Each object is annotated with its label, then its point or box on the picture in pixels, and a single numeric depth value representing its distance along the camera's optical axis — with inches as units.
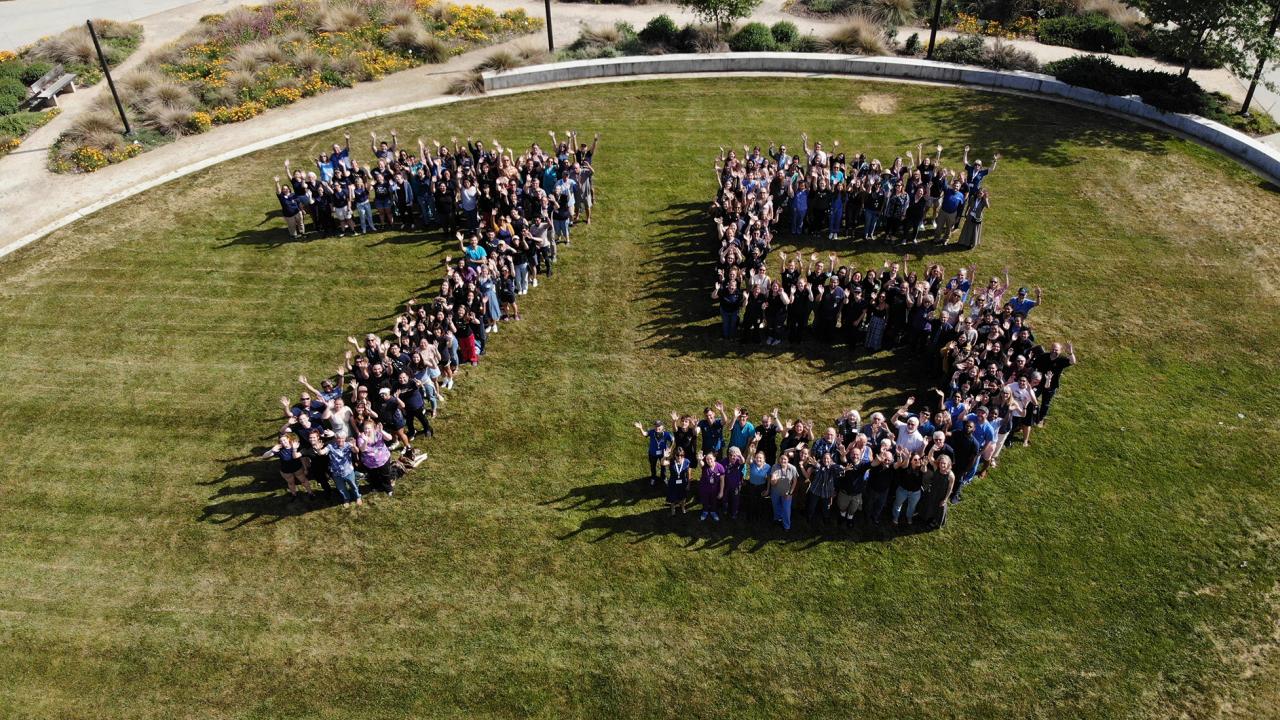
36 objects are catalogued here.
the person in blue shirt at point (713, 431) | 520.7
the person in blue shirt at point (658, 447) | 510.6
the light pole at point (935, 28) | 1013.3
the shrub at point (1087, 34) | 1057.2
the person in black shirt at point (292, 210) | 759.7
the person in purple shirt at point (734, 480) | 488.6
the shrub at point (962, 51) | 1020.5
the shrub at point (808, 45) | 1082.7
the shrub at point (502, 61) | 1050.1
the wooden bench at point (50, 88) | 1002.7
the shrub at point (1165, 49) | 868.6
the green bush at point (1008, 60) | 1002.1
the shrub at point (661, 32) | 1095.6
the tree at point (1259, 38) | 839.0
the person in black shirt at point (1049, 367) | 547.8
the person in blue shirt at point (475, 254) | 671.1
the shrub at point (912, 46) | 1046.4
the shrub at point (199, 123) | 967.6
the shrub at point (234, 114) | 985.5
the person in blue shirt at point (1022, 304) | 596.7
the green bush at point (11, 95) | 988.6
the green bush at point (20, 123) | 954.7
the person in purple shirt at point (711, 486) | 490.0
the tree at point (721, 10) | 1067.9
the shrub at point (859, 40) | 1055.6
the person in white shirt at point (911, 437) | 501.4
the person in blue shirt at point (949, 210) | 721.0
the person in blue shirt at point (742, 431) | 511.8
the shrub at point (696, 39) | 1082.1
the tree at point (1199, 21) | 853.8
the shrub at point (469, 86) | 1019.3
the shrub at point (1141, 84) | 898.7
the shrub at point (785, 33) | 1093.8
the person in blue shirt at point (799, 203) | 741.3
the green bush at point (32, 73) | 1049.5
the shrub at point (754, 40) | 1075.3
